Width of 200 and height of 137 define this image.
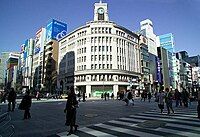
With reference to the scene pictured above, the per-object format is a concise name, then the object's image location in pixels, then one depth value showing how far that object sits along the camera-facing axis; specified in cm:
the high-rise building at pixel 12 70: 10070
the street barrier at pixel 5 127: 439
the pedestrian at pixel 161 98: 925
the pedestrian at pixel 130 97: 1482
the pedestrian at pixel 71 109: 516
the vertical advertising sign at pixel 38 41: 7430
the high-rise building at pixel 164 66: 7280
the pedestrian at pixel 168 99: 919
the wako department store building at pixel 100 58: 4254
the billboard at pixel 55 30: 6342
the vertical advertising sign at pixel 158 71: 6829
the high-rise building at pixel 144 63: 5516
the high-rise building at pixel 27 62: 8319
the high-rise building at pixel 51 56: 5988
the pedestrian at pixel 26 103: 817
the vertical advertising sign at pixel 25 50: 9181
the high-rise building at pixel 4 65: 11861
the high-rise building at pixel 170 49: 7885
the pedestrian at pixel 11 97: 1113
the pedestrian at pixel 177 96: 1354
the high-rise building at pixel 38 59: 6910
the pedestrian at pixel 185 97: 1295
